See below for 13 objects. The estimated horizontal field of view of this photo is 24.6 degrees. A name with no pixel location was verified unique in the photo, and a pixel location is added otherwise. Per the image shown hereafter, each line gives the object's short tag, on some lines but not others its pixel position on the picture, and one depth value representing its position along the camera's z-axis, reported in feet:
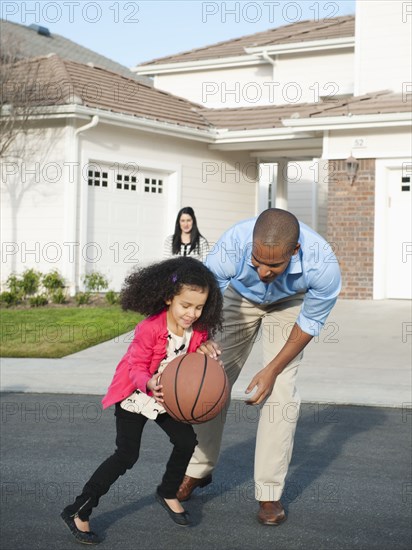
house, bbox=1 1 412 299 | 61.21
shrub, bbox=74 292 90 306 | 57.36
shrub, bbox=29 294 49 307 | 56.78
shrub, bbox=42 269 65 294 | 59.16
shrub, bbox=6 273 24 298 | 58.74
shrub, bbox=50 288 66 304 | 57.47
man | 17.35
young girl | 16.83
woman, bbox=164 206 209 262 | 40.96
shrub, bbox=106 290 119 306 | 57.57
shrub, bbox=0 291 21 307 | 56.85
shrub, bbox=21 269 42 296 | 59.57
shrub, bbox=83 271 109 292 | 60.32
